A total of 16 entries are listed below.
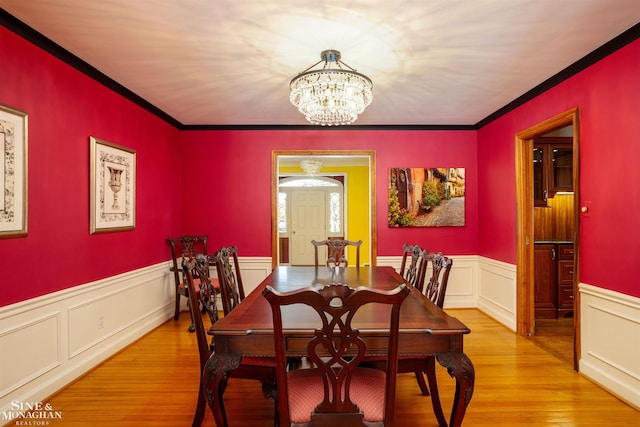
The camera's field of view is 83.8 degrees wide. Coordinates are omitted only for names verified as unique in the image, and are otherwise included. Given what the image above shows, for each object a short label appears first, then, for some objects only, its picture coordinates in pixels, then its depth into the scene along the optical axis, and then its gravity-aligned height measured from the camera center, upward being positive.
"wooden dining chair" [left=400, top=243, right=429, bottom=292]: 2.70 -0.42
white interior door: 8.62 -0.11
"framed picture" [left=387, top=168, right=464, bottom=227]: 4.78 +0.26
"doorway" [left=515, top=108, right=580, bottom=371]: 3.77 -0.19
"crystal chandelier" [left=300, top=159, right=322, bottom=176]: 6.30 +0.92
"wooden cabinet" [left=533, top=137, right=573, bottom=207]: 4.48 +0.62
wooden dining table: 1.70 -0.60
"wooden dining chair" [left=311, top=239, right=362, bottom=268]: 3.71 -0.36
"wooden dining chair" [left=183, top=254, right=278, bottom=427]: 1.93 -0.81
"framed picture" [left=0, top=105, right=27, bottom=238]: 2.16 +0.29
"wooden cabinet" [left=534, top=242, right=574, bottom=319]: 4.25 -0.77
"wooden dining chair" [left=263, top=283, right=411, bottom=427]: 1.34 -0.69
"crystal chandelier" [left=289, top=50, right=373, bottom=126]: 2.39 +0.86
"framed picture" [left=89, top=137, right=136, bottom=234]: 3.05 +0.28
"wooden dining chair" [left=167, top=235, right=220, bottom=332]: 4.18 -0.44
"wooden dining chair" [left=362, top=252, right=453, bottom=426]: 2.03 -0.84
